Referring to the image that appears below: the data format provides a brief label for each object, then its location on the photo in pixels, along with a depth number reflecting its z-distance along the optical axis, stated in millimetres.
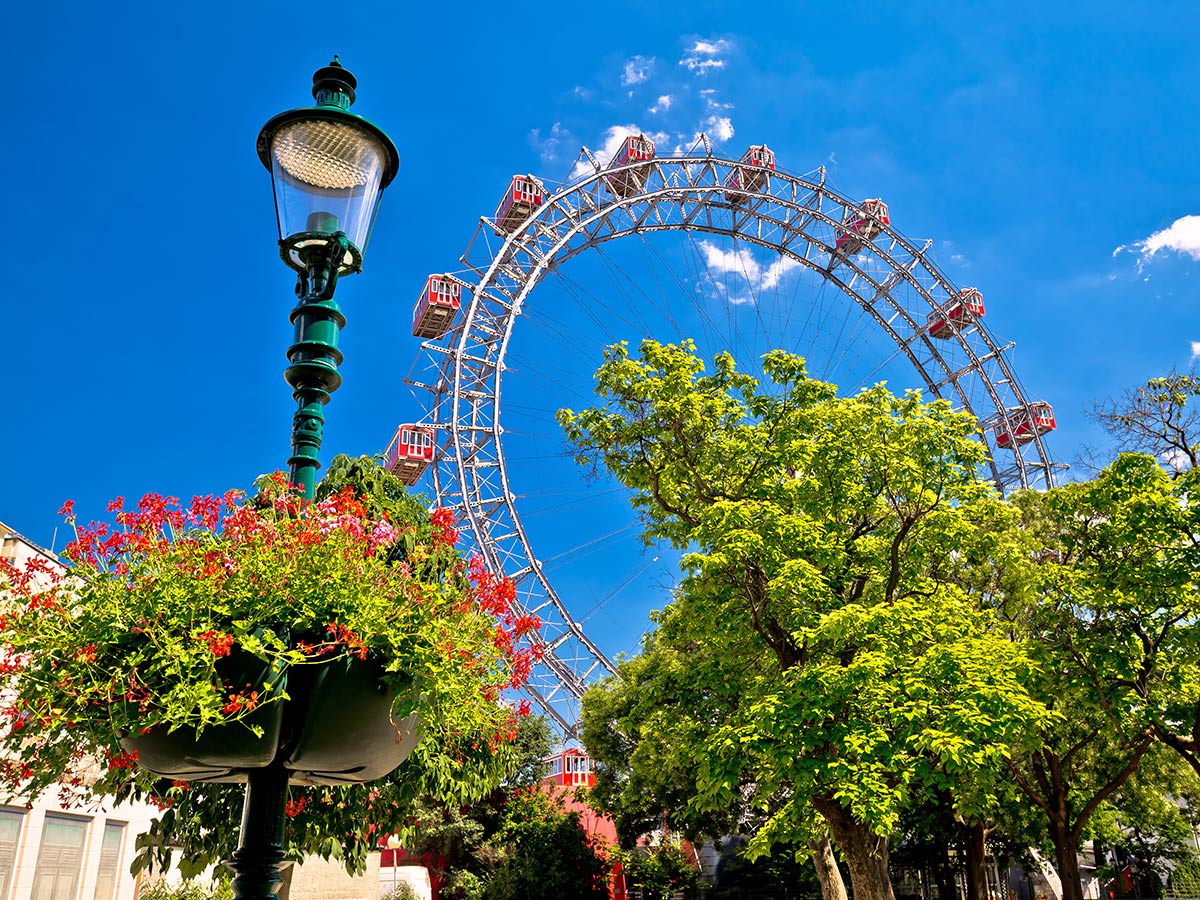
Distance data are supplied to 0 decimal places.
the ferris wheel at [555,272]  30688
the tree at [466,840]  27250
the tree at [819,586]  11273
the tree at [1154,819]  19969
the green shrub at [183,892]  10615
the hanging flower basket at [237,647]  2865
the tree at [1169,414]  14219
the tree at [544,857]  26906
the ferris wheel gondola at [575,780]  29616
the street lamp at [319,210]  3934
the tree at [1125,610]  13422
